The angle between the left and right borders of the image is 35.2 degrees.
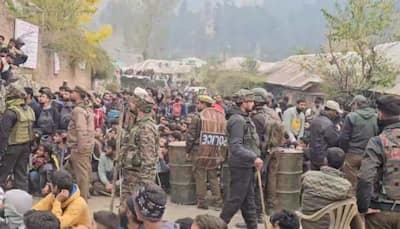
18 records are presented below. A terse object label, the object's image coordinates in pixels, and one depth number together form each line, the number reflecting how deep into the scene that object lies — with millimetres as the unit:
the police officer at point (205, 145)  8492
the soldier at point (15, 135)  7992
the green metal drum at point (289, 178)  8469
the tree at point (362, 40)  16000
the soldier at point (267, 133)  8172
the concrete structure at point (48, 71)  17253
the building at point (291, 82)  27078
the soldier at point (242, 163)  6891
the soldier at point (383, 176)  4805
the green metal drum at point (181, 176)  8922
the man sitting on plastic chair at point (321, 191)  4660
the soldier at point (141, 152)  6387
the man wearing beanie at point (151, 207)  4250
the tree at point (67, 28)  22178
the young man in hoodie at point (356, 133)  7523
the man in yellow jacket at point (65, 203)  5410
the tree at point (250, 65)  40406
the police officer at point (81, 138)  7910
